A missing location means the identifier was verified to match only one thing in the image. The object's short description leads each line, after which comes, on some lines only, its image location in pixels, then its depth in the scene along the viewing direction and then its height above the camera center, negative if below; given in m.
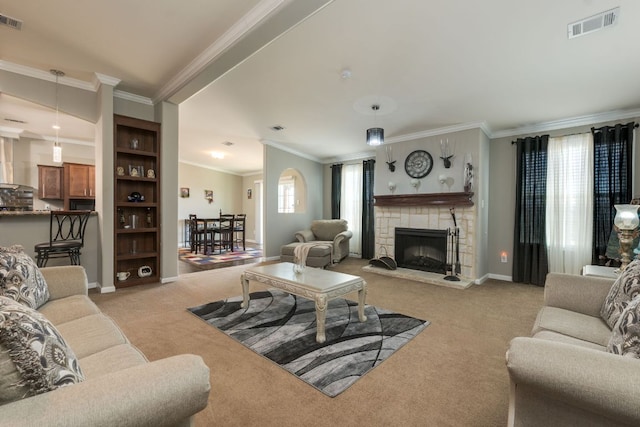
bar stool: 3.28 -0.33
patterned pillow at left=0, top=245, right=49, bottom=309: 1.65 -0.43
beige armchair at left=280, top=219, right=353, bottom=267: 5.29 -0.63
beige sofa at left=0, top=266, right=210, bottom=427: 0.69 -0.51
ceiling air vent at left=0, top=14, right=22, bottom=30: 2.54 +1.78
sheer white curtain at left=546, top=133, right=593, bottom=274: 4.02 +0.15
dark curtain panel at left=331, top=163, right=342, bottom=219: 7.08 +0.62
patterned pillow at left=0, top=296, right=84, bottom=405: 0.75 -0.42
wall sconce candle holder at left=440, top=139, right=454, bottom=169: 4.66 +1.01
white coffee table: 2.38 -0.68
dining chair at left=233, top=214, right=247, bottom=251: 7.87 -0.46
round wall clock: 4.93 +0.89
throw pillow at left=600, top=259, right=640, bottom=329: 1.54 -0.47
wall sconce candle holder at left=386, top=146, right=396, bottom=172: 5.36 +0.99
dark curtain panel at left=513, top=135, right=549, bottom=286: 4.32 +0.01
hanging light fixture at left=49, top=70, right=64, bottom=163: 3.48 +0.80
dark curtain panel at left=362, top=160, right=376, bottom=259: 6.46 -0.02
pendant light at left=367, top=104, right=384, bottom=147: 3.54 +0.98
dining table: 7.04 -0.45
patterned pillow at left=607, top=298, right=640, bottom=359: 1.07 -0.50
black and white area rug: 1.99 -1.11
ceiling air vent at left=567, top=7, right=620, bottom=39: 2.13 +1.51
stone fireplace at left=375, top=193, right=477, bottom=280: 4.46 -0.08
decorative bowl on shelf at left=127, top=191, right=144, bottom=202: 4.17 +0.23
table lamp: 2.51 -0.12
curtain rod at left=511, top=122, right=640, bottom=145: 3.68 +1.17
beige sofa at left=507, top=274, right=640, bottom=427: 0.85 -0.57
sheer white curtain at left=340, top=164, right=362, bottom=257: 6.77 +0.24
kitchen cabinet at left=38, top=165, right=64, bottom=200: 5.95 +0.65
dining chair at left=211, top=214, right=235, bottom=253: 7.38 -0.50
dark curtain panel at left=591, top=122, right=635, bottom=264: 3.72 +0.49
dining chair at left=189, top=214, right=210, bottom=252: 7.28 -0.57
